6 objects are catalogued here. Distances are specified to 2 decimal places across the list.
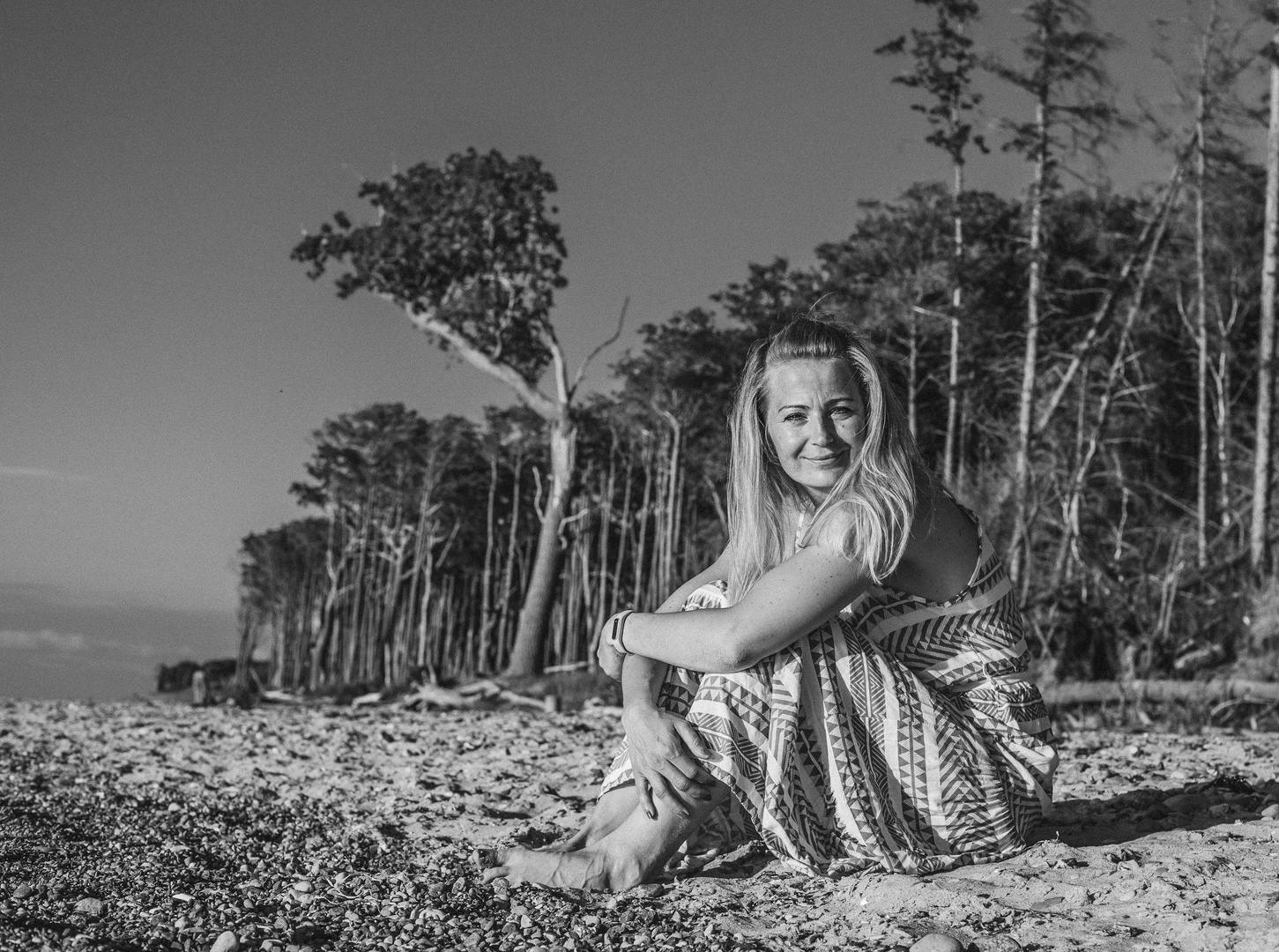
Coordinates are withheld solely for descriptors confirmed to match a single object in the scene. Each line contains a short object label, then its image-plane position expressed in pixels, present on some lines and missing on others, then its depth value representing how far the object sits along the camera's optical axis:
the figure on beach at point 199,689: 8.92
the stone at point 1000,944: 1.97
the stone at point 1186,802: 2.97
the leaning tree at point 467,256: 15.73
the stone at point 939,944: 1.94
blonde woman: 2.16
